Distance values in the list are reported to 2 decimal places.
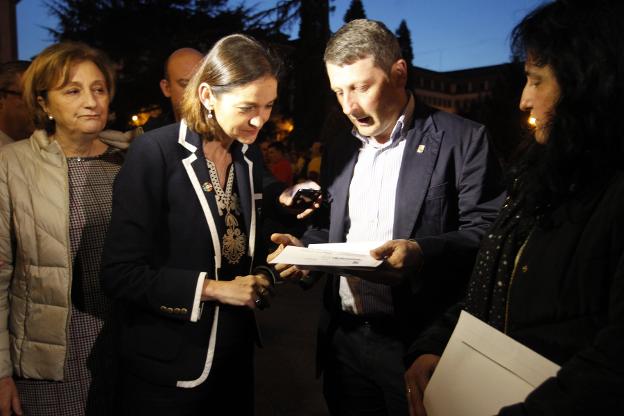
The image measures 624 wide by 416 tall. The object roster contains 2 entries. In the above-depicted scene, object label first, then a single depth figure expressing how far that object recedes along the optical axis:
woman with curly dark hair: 1.04
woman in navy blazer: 1.89
